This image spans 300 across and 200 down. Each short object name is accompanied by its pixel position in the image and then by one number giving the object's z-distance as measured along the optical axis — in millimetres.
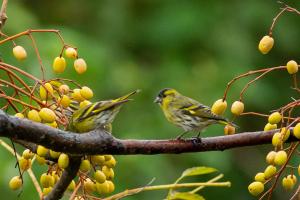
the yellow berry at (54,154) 4984
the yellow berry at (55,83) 5578
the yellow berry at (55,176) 5330
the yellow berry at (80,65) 5738
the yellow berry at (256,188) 5250
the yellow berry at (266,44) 5543
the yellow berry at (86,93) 5387
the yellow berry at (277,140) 4941
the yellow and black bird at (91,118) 5027
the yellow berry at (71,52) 5734
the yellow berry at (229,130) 5637
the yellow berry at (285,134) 4922
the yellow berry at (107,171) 5294
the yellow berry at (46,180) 5246
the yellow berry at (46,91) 5242
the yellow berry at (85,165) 4996
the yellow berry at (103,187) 5325
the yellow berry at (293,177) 5514
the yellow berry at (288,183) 5488
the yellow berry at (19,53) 5580
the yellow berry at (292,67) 5074
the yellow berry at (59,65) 5711
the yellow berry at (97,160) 5043
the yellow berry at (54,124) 5022
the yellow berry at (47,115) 4855
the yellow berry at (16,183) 5586
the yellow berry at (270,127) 5308
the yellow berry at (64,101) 5273
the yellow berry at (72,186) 5491
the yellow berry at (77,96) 5465
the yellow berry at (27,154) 5219
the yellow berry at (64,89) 5402
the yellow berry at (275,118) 5117
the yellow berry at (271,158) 5035
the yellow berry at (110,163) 5117
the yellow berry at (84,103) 5418
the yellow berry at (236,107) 5389
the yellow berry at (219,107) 5687
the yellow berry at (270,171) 5121
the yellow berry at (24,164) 5238
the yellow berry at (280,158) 4937
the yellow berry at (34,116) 4883
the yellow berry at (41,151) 4918
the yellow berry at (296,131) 4875
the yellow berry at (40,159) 5094
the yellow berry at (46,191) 5297
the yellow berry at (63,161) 4781
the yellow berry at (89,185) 5359
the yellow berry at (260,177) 5262
